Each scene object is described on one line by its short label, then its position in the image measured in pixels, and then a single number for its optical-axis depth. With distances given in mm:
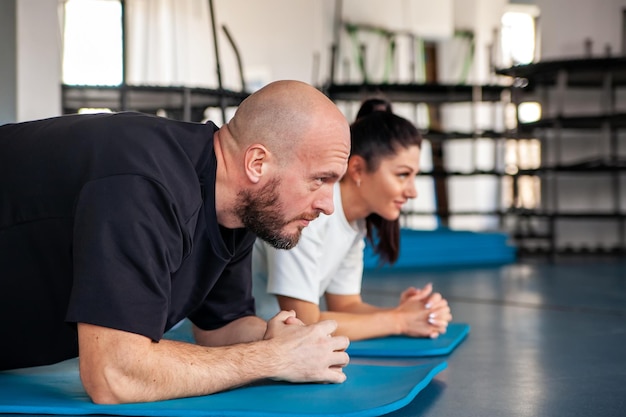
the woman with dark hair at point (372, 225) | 2648
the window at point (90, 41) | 8438
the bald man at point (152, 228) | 1551
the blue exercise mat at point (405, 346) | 2583
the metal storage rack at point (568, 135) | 6238
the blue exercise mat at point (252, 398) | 1671
